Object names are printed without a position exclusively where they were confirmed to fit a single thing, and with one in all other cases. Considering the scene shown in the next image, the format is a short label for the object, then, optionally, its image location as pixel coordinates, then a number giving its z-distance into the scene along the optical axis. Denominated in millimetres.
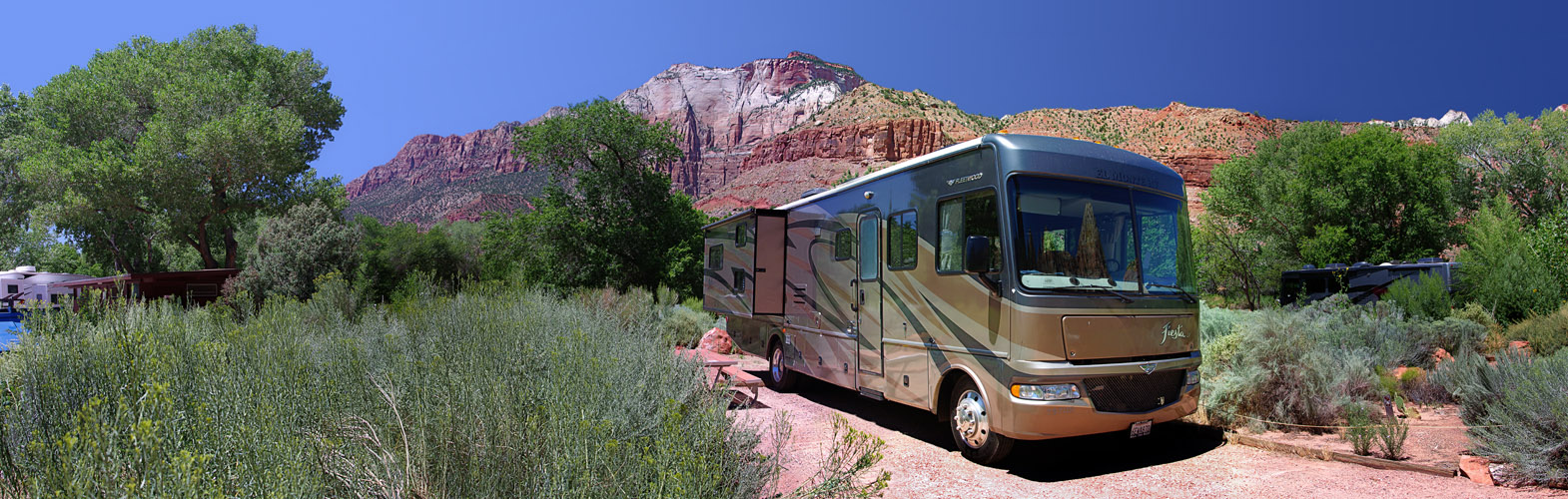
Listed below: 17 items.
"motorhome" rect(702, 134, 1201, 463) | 5672
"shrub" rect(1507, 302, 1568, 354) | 9641
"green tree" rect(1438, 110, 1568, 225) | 31312
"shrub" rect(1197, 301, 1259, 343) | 9834
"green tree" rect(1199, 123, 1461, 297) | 26422
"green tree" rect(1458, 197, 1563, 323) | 12828
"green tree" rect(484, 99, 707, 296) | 26109
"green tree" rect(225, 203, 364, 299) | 22297
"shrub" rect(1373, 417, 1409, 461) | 5609
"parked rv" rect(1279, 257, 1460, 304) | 17156
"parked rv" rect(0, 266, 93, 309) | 30250
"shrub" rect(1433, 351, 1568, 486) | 4801
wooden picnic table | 8633
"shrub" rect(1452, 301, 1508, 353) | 10742
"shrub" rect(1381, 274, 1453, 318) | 12664
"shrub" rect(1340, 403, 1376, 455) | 5820
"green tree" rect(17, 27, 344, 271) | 23156
